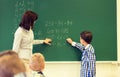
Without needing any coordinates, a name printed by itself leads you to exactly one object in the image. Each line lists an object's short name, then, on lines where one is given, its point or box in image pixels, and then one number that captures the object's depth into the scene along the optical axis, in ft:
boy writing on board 12.42
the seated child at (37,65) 9.09
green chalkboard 12.80
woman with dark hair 11.25
